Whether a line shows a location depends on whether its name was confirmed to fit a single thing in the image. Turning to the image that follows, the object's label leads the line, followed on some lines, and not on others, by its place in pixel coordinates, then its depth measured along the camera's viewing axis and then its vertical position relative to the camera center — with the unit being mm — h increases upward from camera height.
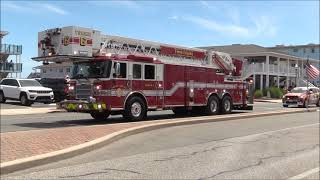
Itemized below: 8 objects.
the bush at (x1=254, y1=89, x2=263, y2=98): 44357 -885
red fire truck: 13846 +347
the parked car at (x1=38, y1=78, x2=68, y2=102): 26697 -136
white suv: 24204 -433
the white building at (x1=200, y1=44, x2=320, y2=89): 50235 +2476
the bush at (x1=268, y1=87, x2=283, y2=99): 46009 -790
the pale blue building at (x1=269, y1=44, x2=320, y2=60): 92357 +8291
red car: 27668 -738
